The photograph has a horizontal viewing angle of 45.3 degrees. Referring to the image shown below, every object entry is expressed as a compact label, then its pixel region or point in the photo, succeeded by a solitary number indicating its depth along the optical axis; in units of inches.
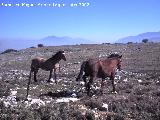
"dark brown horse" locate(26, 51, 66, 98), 561.9
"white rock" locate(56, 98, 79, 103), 369.2
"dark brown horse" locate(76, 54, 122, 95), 401.0
